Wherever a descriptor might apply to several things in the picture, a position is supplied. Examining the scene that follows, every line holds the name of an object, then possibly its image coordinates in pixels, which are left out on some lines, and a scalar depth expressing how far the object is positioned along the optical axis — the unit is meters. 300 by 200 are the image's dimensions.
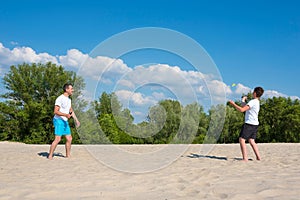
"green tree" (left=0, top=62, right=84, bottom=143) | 37.06
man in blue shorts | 7.93
